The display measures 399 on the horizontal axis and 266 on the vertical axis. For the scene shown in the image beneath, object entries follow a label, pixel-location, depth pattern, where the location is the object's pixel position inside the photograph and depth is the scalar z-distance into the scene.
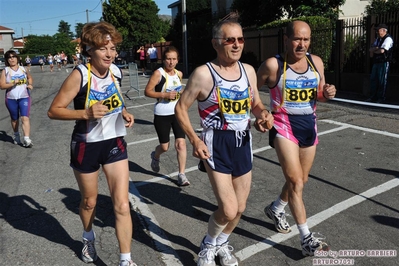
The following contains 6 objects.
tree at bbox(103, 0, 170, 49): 41.88
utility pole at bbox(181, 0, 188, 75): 23.06
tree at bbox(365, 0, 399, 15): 21.27
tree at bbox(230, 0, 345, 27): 19.22
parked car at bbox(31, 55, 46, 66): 67.34
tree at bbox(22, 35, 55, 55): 88.50
